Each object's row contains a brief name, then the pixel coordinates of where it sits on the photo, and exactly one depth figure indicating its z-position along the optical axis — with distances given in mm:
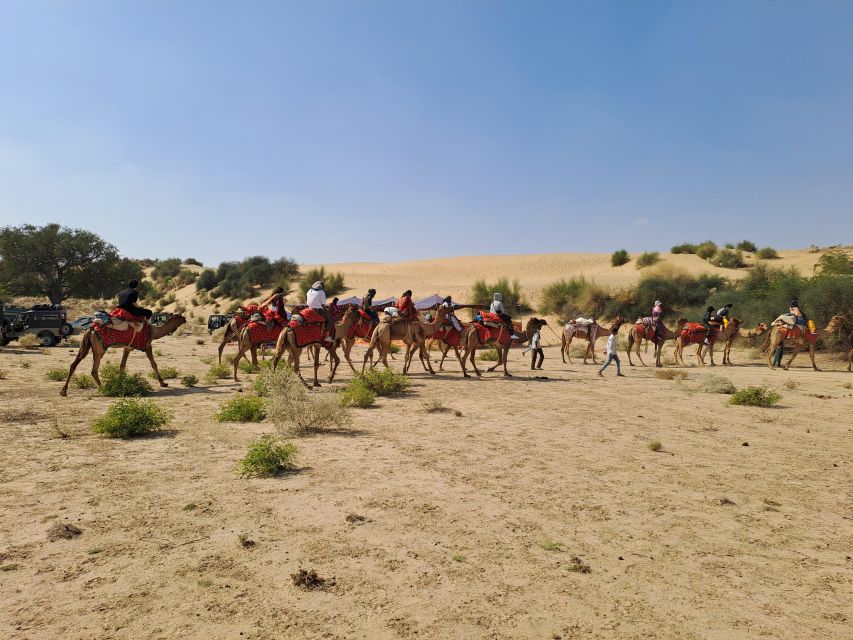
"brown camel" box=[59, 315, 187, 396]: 12256
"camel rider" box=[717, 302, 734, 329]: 22900
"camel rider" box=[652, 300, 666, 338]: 21406
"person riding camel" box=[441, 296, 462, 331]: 16594
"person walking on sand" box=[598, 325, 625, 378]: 17453
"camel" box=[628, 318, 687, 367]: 21595
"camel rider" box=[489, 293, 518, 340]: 16547
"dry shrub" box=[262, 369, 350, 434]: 8945
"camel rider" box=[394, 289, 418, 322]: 15414
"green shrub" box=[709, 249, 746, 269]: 49719
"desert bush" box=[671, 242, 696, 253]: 58750
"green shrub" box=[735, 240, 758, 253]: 57469
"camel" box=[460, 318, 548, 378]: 16422
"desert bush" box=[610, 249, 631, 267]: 59469
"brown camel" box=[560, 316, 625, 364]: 22859
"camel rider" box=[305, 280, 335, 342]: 13789
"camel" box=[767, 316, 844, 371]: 20125
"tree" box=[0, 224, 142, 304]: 45062
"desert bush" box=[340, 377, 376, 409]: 11336
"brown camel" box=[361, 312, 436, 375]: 15336
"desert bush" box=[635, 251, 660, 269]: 53031
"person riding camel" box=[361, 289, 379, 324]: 17688
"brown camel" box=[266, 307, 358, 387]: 13102
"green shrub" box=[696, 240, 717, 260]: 54938
